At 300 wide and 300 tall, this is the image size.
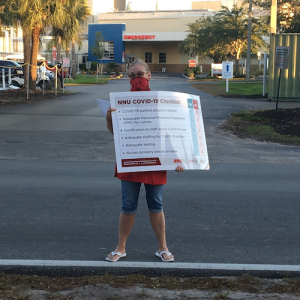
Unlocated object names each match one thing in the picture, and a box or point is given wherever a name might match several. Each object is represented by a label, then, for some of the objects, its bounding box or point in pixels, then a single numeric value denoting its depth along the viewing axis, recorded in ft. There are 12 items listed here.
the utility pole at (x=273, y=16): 84.99
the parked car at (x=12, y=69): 106.32
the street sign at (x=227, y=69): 93.86
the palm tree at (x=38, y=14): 80.48
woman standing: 13.67
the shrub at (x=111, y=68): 238.89
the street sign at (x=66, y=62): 113.91
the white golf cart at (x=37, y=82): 106.63
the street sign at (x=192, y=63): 184.75
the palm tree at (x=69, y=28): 86.99
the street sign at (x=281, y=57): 59.26
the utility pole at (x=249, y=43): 139.86
